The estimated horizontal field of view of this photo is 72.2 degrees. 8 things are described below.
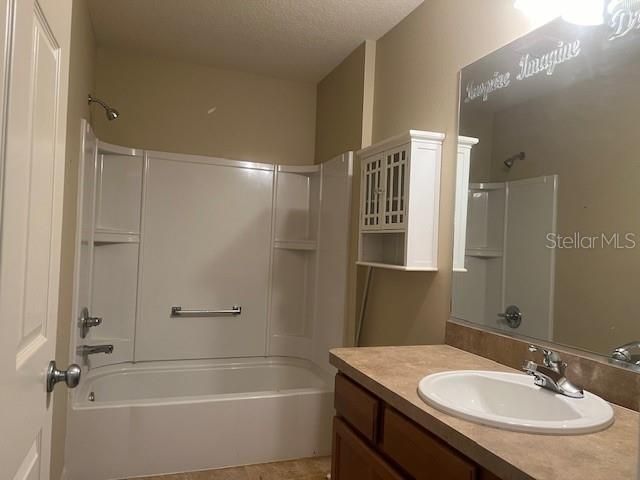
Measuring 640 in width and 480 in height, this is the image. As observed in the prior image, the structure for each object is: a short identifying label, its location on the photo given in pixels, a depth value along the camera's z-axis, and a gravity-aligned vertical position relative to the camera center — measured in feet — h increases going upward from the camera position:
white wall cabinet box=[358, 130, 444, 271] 6.29 +0.80
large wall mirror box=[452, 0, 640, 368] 3.95 +0.72
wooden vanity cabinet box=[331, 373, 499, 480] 3.25 -1.75
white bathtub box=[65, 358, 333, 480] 7.34 -3.41
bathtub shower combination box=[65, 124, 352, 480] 7.70 -1.60
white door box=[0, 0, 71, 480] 2.05 +0.10
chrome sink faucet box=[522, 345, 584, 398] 3.80 -1.09
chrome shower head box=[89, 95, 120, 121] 8.38 +2.34
